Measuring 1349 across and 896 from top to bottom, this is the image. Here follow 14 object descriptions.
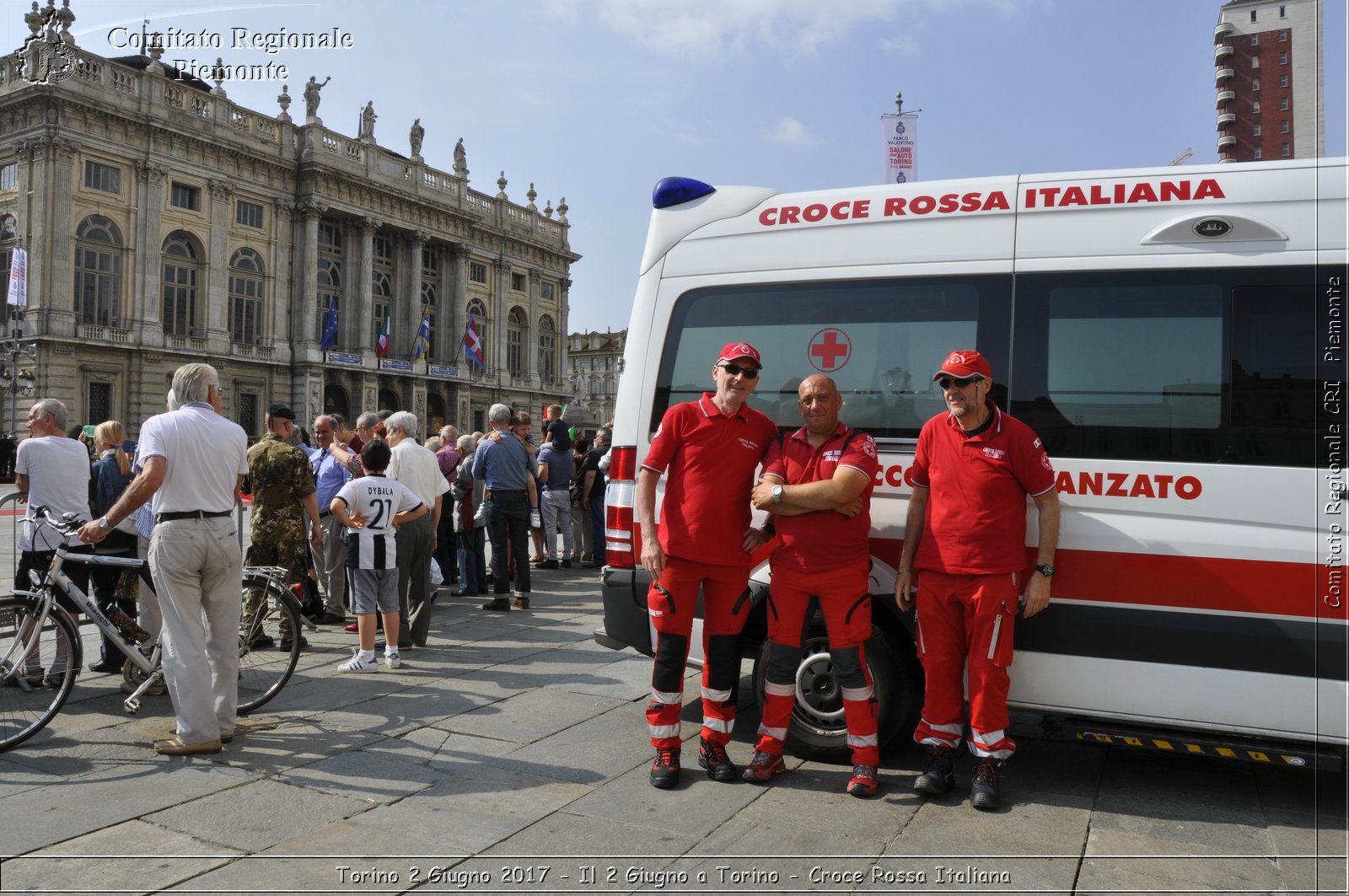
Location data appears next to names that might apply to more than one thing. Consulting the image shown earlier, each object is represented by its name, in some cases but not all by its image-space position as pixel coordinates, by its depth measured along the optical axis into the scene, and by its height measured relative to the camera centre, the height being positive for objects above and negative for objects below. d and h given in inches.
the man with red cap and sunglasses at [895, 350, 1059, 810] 163.0 -16.4
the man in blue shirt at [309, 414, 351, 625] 340.5 -31.0
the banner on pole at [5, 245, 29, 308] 1326.3 +242.8
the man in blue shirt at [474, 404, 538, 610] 374.3 -15.9
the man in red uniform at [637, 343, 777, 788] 176.9 -15.1
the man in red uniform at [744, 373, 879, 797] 168.4 -16.8
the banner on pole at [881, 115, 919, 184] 980.6 +322.1
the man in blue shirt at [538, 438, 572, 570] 496.7 -16.0
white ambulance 155.6 +11.0
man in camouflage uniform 288.4 -15.1
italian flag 1960.4 +225.3
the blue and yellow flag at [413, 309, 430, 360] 2048.5 +249.1
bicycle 195.2 -43.2
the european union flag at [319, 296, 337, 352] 1840.6 +237.5
